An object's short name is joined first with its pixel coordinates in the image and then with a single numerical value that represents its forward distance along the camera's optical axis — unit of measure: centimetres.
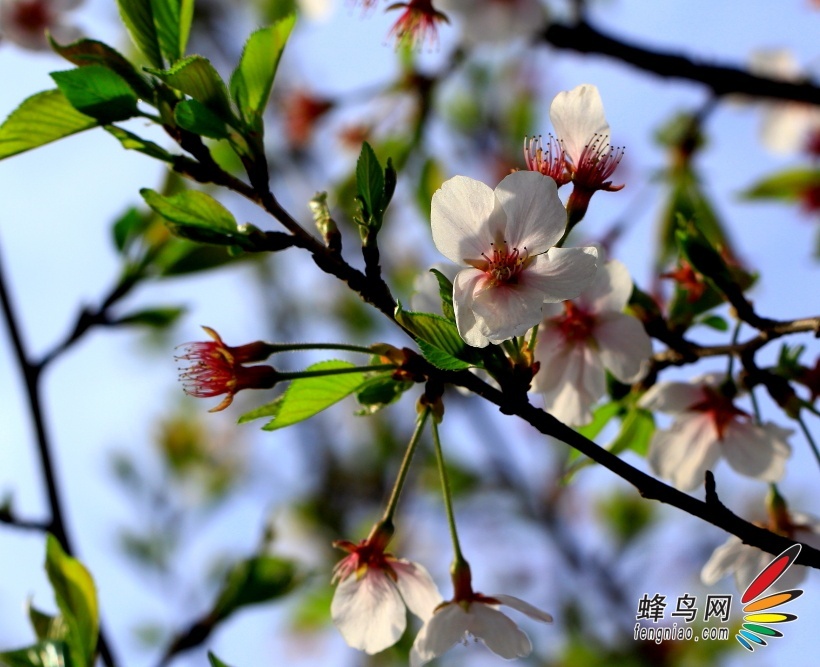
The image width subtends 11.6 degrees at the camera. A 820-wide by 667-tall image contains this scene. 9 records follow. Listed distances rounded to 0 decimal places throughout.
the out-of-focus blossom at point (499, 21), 91
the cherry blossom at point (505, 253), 74
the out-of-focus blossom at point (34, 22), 88
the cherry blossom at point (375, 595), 77
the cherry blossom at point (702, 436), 80
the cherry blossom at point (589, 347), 78
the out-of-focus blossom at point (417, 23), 83
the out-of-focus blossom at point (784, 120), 121
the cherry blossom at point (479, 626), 76
